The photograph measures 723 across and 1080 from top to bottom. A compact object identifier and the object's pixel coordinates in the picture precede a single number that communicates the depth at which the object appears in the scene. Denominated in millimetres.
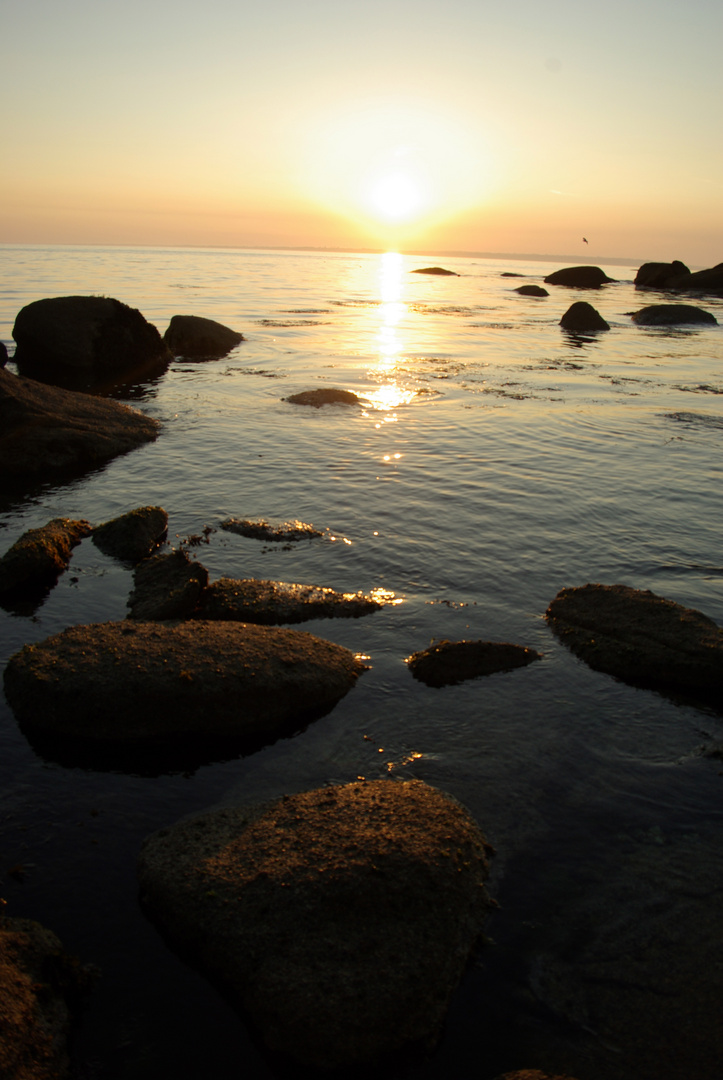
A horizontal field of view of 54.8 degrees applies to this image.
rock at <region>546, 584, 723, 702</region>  7477
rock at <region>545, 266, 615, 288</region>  98375
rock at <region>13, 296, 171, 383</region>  24391
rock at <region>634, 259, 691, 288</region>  88688
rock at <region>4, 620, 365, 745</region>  6469
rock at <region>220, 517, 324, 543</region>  11070
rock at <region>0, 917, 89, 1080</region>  3621
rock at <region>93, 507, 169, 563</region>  10305
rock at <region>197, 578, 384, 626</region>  8453
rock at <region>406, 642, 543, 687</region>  7512
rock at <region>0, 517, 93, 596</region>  9133
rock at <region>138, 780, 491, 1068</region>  3963
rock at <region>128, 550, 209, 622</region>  8258
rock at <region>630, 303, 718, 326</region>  49438
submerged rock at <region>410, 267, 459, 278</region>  129750
